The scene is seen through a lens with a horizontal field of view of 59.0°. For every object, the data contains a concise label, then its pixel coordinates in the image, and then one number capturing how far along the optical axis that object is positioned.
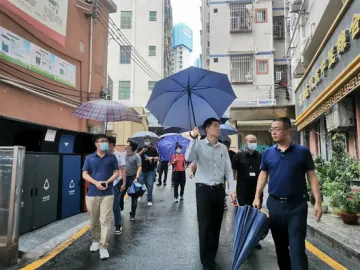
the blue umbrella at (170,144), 12.03
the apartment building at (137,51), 33.69
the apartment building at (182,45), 92.38
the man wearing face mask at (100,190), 4.59
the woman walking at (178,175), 9.80
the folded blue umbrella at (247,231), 3.18
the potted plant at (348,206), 5.84
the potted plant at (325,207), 7.12
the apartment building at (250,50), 25.41
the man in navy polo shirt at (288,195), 3.05
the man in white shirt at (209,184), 3.89
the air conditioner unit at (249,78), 25.27
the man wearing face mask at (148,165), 8.47
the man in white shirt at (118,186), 5.59
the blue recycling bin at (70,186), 6.89
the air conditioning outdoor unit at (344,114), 8.27
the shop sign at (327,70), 7.07
